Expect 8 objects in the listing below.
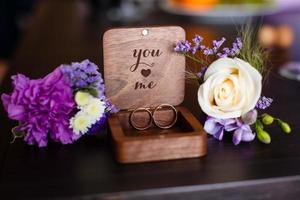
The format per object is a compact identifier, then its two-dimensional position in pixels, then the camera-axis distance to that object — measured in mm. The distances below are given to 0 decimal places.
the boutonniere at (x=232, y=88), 677
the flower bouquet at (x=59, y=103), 656
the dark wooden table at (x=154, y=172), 579
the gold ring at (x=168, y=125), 734
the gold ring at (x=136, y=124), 729
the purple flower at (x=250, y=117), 682
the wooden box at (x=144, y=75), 703
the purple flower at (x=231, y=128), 694
